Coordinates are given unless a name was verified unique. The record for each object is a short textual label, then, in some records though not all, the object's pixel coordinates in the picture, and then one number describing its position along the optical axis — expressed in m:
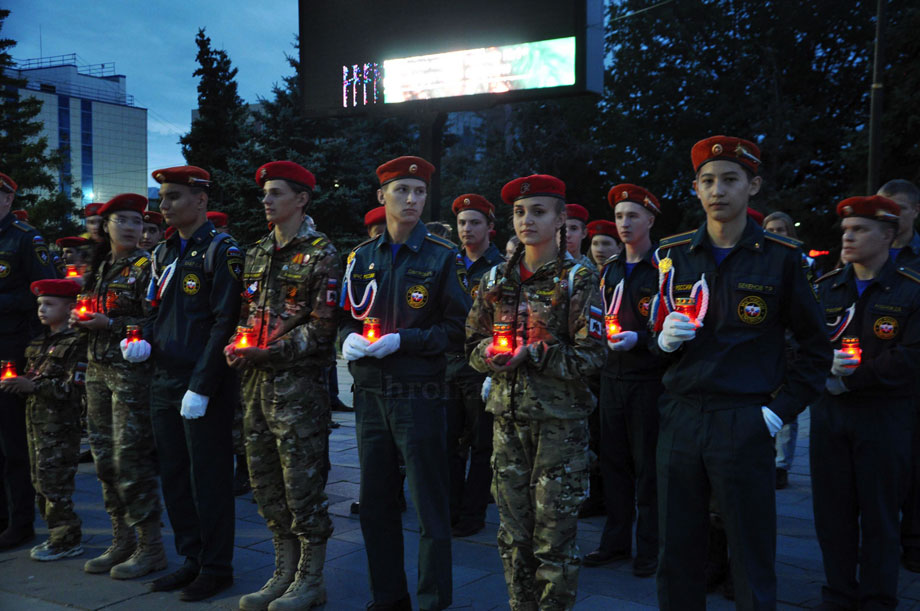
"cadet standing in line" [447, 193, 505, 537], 6.42
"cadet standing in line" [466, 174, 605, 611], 3.93
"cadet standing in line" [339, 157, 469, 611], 4.38
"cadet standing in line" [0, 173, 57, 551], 6.13
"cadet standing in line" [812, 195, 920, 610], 4.46
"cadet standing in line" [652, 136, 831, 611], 3.46
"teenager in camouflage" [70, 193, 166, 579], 5.33
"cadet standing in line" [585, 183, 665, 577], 5.36
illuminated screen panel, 8.32
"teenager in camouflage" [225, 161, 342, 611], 4.67
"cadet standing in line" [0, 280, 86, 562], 5.81
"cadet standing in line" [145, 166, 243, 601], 4.98
